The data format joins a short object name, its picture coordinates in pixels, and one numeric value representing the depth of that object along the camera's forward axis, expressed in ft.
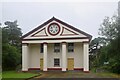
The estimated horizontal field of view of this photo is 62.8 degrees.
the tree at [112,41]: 46.59
